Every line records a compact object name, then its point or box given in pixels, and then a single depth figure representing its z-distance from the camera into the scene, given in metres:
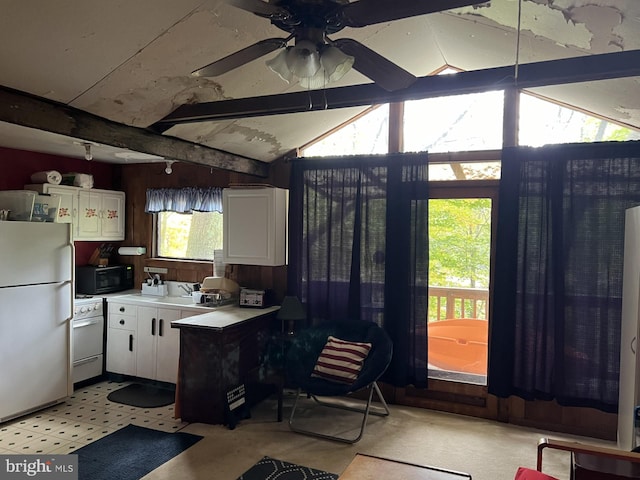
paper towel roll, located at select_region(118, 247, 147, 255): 5.40
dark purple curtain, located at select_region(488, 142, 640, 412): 3.54
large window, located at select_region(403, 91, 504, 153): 4.02
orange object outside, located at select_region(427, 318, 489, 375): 4.19
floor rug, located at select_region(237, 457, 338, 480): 3.06
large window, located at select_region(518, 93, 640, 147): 3.64
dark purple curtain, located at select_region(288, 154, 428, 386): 4.12
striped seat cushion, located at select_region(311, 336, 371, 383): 3.87
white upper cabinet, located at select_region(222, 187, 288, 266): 4.45
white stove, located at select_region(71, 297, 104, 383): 4.59
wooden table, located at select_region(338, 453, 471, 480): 2.37
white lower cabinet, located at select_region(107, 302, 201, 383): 4.57
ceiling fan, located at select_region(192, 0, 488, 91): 1.63
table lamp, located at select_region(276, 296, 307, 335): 4.21
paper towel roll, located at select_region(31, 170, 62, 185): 4.51
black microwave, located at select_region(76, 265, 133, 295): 5.01
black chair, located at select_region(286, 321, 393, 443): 3.66
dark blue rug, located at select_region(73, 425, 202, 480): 3.09
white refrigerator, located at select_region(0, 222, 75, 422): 3.77
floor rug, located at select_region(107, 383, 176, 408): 4.30
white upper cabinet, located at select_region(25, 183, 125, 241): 4.71
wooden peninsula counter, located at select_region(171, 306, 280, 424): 3.82
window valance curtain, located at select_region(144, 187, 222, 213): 5.01
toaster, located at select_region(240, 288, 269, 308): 4.54
